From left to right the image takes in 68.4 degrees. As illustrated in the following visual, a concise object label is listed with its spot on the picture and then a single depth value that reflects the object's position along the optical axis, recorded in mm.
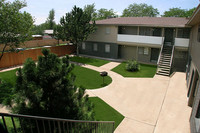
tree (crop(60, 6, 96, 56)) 20547
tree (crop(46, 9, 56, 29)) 73562
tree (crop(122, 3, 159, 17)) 64688
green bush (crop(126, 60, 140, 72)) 17297
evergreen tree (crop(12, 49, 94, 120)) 3773
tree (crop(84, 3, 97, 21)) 31997
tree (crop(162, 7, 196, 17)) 56438
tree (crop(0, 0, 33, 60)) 10984
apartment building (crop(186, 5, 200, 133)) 6232
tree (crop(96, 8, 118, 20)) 59328
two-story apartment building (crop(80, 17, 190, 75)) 18141
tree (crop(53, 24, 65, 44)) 21480
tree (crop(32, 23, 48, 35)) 61719
